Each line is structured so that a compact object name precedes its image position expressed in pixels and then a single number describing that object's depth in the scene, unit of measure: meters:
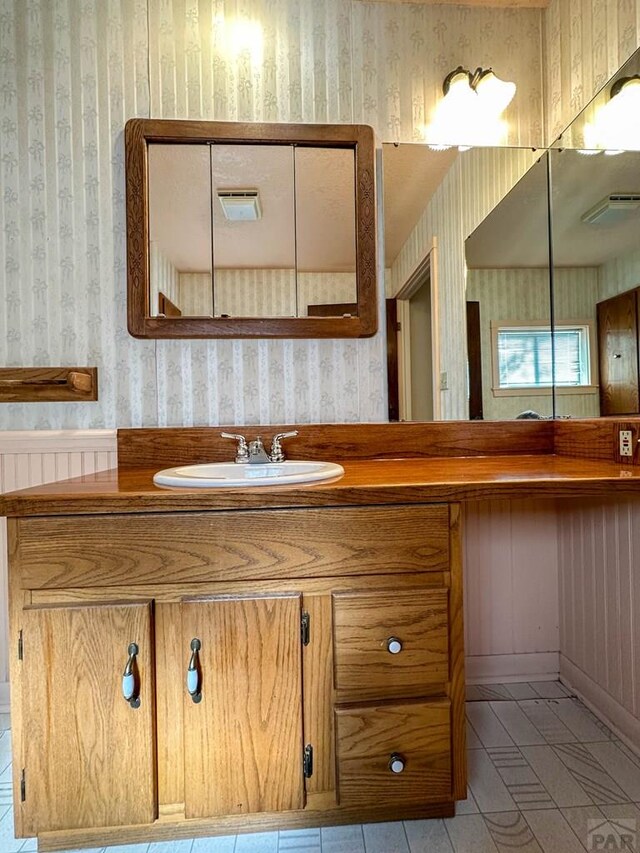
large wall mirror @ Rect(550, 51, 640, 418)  1.27
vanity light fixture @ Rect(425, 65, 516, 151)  1.52
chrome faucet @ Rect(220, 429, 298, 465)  1.35
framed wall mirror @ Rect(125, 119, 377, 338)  1.46
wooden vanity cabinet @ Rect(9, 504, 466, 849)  0.93
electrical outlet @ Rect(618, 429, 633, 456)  1.20
